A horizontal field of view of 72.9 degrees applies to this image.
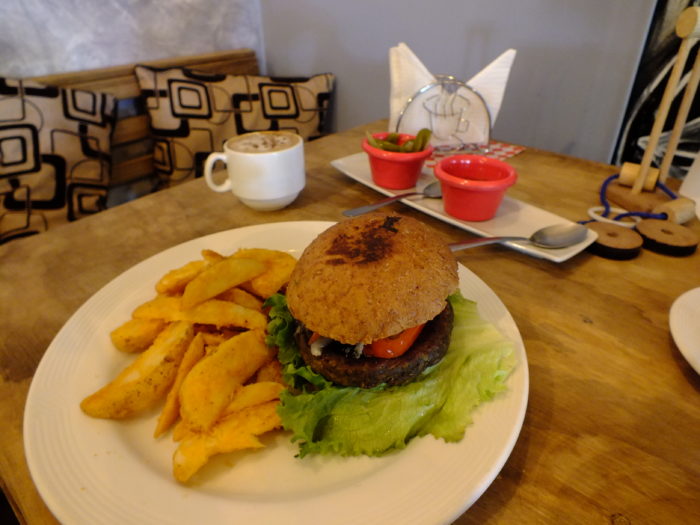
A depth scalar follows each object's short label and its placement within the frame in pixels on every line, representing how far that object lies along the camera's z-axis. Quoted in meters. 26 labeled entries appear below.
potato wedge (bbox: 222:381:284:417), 0.29
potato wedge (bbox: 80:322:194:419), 0.29
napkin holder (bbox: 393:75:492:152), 0.68
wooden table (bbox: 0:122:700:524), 0.26
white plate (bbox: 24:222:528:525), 0.23
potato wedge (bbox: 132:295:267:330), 0.33
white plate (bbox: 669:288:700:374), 0.31
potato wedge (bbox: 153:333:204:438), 0.29
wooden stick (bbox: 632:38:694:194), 0.46
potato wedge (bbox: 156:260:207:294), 0.35
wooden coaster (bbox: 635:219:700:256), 0.43
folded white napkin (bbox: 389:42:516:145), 0.67
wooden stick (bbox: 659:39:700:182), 0.47
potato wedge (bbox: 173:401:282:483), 0.26
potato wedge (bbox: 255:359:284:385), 0.32
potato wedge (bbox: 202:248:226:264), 0.36
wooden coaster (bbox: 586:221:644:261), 0.43
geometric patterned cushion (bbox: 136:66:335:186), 0.88
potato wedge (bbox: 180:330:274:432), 0.28
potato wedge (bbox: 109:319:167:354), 0.33
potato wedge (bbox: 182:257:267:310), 0.33
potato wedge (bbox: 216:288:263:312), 0.35
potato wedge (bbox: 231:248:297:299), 0.36
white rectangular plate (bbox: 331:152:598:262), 0.42
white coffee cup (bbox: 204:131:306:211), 0.48
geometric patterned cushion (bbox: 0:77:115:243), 0.71
